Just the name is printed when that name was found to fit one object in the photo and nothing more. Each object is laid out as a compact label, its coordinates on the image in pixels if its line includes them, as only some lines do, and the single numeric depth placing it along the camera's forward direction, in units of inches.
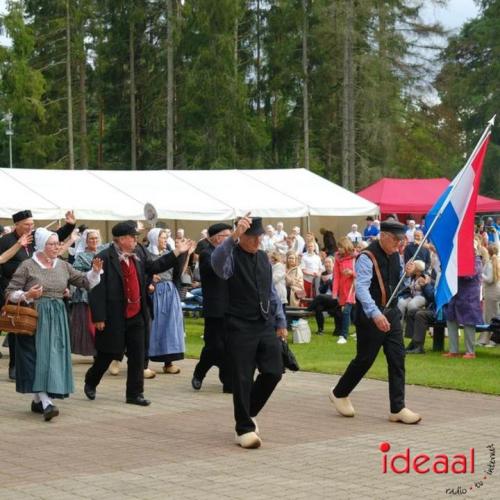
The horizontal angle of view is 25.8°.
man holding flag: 374.6
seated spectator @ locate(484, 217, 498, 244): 1283.8
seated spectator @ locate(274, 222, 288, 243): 1093.8
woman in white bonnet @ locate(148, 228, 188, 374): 517.0
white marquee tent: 1047.0
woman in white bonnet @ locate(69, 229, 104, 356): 543.2
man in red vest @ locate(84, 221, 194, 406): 418.0
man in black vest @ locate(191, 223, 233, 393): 457.4
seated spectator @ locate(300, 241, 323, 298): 882.8
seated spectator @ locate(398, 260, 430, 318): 649.6
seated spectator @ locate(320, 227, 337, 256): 1068.3
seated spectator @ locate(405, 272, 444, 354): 626.5
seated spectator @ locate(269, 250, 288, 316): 732.7
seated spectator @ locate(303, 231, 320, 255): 919.7
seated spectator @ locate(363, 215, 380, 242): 1167.0
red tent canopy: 1499.8
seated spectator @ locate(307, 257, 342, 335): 729.6
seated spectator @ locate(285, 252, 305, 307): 791.1
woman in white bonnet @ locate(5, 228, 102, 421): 393.1
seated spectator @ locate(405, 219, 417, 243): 1092.8
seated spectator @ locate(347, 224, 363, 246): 1171.0
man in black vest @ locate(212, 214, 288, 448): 330.3
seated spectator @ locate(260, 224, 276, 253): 1053.6
